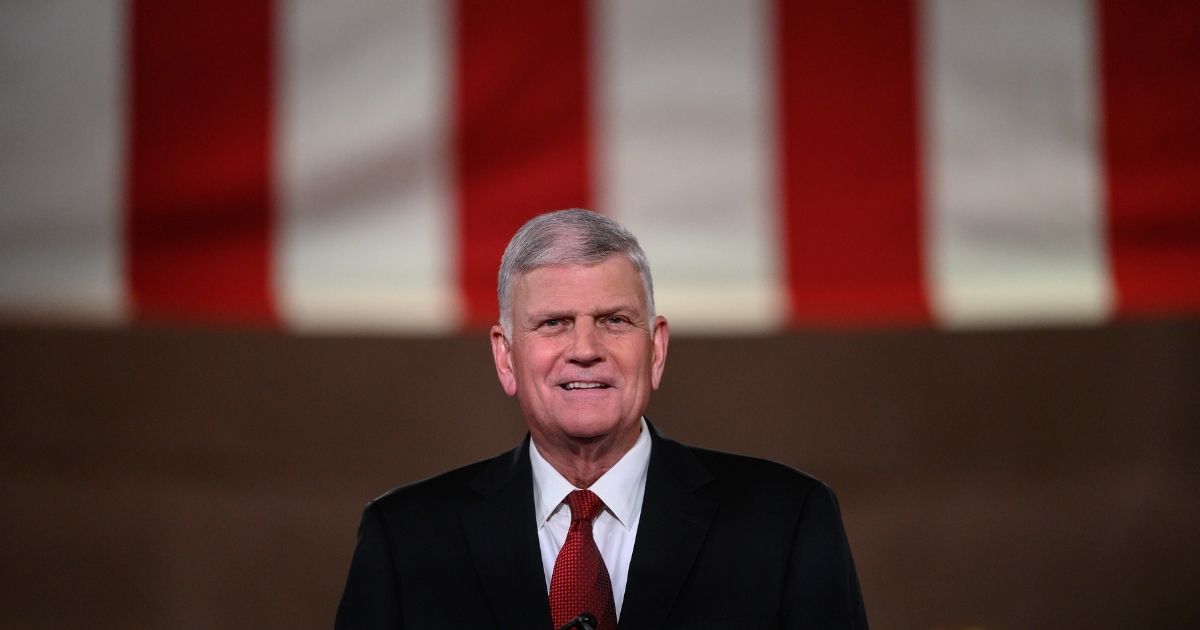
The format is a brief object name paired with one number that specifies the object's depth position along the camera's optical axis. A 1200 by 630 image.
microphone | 6.31
